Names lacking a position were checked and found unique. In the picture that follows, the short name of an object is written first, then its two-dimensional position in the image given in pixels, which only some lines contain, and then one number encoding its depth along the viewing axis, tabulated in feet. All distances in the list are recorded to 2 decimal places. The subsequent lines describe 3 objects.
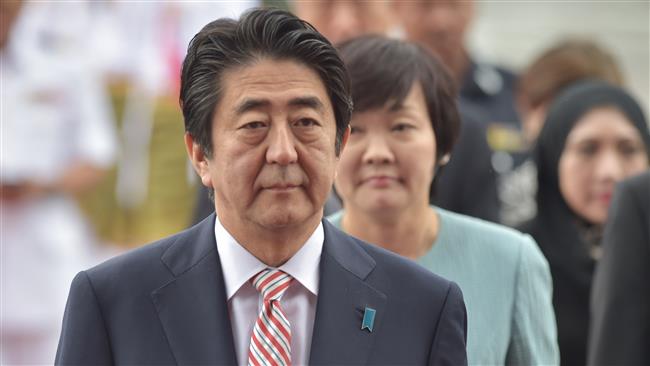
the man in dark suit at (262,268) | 23.99
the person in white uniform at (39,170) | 54.60
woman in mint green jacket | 31.50
